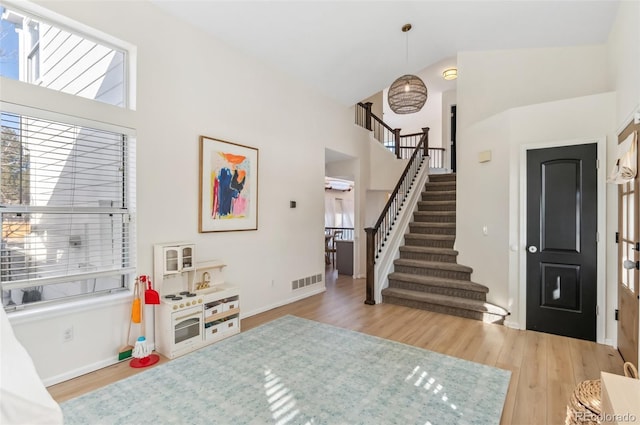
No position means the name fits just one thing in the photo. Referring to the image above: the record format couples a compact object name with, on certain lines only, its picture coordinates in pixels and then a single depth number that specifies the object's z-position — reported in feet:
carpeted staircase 14.30
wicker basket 5.66
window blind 7.97
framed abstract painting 12.21
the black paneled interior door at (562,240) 11.29
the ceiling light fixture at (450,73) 23.94
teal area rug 7.11
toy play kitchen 10.16
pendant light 13.03
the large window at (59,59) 8.12
